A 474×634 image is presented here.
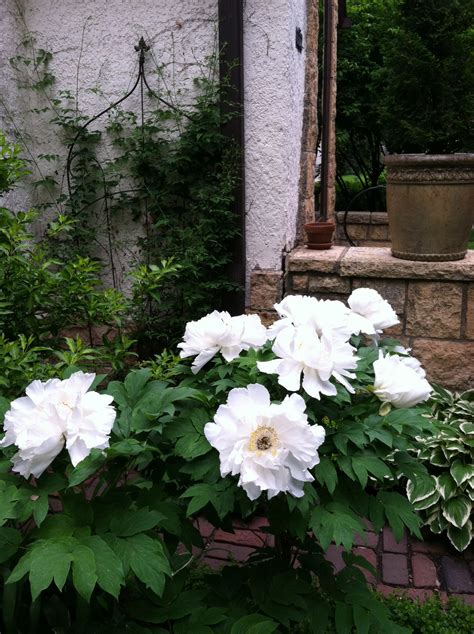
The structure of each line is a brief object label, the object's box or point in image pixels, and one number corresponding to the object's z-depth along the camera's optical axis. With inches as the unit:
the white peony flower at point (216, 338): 58.9
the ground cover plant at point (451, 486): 107.0
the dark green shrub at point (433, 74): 138.3
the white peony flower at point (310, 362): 51.2
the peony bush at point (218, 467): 47.3
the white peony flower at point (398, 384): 55.0
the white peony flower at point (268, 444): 46.4
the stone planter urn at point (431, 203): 135.2
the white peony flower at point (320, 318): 56.0
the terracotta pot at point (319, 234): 154.9
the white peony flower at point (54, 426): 47.4
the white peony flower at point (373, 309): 65.3
